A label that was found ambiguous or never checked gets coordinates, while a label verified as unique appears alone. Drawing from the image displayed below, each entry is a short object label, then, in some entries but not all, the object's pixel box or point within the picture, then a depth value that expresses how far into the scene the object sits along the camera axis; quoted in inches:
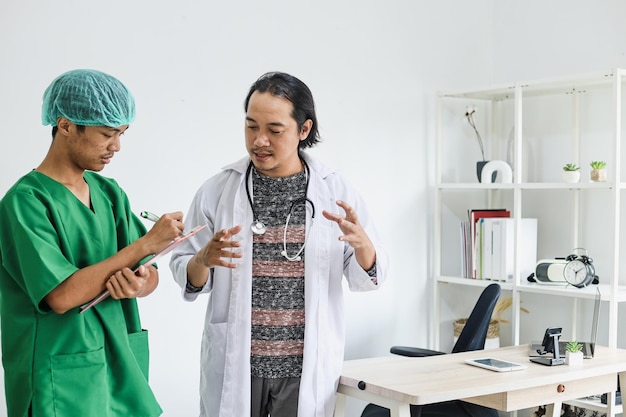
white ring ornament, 155.6
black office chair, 120.0
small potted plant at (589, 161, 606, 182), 138.9
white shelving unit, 140.7
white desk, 99.9
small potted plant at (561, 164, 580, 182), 142.8
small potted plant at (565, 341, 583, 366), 116.6
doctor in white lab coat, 90.1
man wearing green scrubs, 67.8
